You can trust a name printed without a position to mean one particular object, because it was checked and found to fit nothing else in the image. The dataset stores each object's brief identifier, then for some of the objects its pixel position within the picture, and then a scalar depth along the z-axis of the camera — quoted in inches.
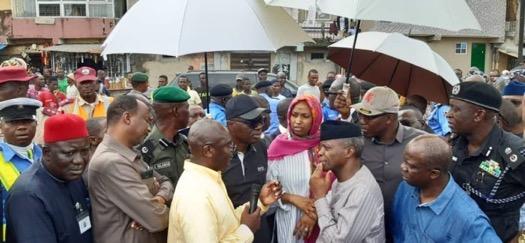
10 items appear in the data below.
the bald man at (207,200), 107.0
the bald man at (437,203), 113.3
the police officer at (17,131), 148.9
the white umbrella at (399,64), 192.7
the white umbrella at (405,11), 144.5
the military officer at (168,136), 152.7
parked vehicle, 608.7
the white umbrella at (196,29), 154.9
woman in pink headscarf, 147.5
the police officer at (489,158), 129.7
